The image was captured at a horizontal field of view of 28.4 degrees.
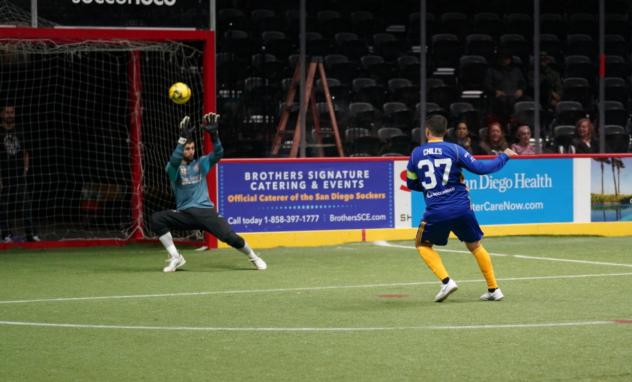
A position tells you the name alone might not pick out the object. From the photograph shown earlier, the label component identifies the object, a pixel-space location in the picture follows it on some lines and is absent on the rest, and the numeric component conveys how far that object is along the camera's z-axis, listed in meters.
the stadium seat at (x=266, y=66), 21.19
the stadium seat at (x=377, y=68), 22.27
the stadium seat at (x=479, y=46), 23.12
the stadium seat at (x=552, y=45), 23.56
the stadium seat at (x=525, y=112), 22.17
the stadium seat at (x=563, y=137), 22.39
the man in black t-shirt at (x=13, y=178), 17.41
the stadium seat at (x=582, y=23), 23.73
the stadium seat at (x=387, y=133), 21.39
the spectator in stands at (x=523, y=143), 19.66
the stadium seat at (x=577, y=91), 23.30
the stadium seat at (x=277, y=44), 21.33
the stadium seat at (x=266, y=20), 21.55
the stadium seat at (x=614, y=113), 23.20
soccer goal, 17.78
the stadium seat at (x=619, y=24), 23.50
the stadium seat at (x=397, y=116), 21.73
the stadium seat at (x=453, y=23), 23.03
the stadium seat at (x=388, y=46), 22.47
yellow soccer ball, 15.09
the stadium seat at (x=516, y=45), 23.25
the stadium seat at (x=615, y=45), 23.55
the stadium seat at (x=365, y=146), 21.12
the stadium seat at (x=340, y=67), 21.77
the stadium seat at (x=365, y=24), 22.59
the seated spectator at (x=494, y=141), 20.22
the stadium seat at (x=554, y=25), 23.69
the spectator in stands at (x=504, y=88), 22.25
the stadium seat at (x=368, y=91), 21.86
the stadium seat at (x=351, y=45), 22.17
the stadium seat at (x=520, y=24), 23.42
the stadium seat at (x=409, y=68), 22.25
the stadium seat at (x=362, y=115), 21.48
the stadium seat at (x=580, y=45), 23.73
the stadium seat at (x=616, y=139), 22.75
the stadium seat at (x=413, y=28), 22.41
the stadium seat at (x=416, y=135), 21.32
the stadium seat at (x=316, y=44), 21.62
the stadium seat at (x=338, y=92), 21.48
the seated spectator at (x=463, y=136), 19.61
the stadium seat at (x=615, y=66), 23.55
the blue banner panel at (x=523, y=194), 18.08
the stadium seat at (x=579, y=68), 23.58
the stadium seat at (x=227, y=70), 20.86
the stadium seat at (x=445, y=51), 22.56
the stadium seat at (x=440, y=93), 22.17
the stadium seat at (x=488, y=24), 23.47
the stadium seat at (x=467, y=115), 22.06
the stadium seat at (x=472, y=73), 22.61
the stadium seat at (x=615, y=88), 23.50
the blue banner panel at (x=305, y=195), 16.89
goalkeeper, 14.25
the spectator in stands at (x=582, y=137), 20.70
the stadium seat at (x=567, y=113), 22.91
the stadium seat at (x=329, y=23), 22.05
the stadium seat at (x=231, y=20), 21.38
